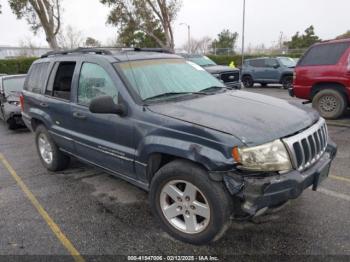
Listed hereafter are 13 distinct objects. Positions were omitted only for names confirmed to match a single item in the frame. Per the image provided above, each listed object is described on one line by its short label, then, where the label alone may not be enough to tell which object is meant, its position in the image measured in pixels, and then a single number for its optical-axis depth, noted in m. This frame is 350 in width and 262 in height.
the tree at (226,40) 50.59
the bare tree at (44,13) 21.02
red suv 7.03
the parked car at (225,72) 11.09
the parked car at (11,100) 7.82
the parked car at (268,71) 15.54
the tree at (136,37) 26.88
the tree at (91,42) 56.19
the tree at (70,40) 53.89
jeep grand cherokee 2.52
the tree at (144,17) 23.64
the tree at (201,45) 60.91
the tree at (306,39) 39.53
